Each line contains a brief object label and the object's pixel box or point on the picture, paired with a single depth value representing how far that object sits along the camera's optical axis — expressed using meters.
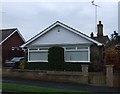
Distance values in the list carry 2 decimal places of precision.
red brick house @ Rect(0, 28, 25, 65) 21.16
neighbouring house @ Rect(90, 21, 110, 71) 13.18
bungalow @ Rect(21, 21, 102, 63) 15.05
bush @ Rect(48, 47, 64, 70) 14.45
